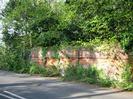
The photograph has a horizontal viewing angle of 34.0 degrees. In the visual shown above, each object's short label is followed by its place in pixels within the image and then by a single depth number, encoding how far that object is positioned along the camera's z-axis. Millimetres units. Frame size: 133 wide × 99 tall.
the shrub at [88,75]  10449
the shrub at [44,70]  13853
